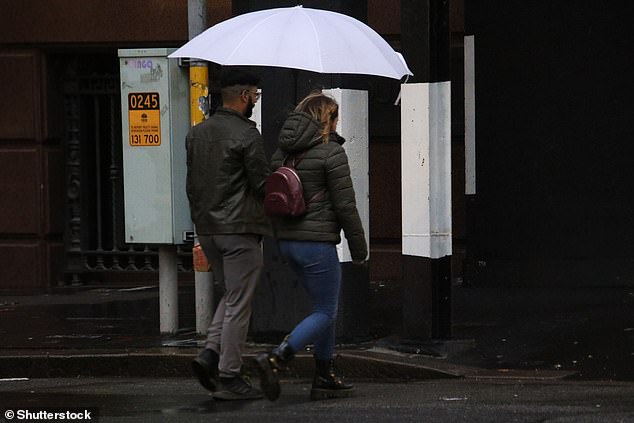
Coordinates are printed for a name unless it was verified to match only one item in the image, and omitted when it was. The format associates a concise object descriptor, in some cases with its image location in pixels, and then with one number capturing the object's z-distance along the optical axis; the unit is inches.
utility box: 768.3
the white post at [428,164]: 723.4
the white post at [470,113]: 945.5
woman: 596.4
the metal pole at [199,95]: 756.6
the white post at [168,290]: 790.5
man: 613.0
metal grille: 1074.7
